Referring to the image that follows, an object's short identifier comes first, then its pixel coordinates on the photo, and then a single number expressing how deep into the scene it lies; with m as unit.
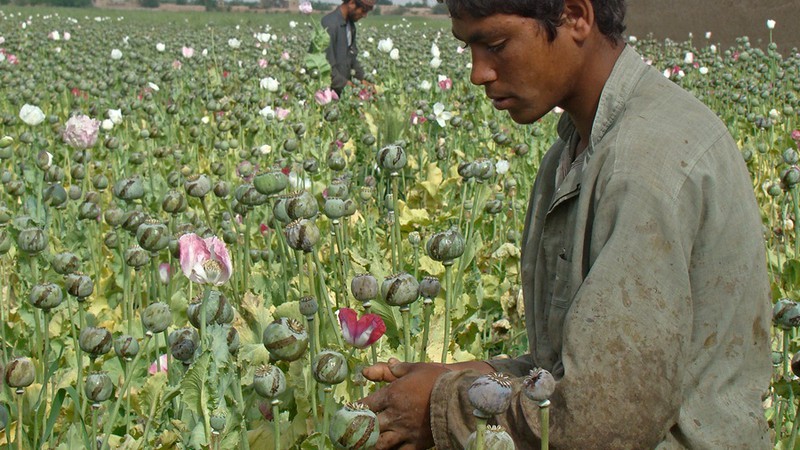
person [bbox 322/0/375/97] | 7.62
